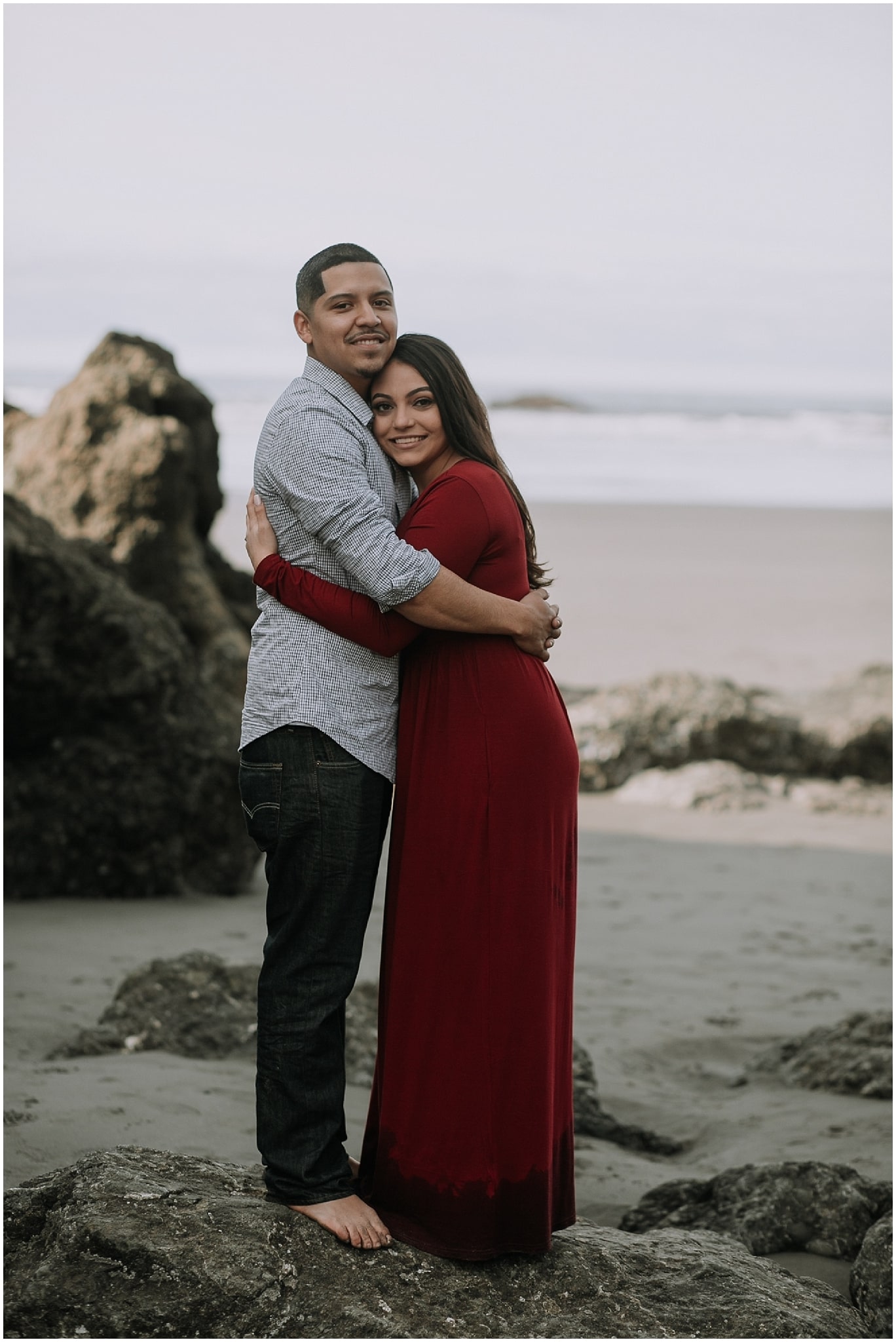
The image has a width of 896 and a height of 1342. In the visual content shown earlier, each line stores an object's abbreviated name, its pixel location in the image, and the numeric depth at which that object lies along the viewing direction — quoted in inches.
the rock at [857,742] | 465.7
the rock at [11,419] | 406.0
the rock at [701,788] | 424.2
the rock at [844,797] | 423.8
